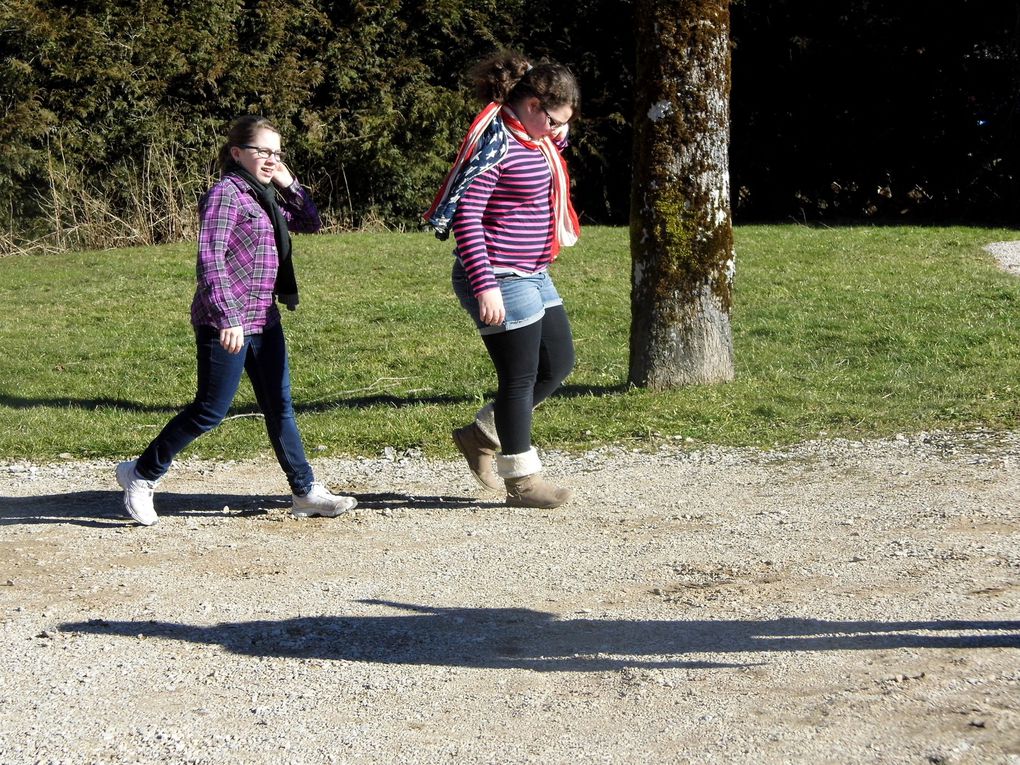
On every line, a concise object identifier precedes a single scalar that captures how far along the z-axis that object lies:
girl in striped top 10.30
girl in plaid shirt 10.38
